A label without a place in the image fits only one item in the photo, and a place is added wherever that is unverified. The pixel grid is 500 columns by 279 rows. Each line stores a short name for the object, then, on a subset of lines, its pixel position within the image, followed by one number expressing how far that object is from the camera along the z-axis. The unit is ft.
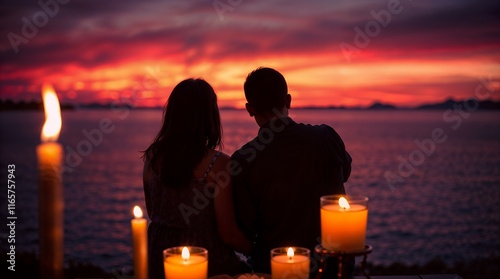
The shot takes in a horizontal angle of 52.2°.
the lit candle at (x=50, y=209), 2.43
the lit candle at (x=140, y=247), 3.87
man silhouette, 10.74
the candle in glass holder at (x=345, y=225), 6.02
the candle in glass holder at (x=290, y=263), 6.48
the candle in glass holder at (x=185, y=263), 6.09
